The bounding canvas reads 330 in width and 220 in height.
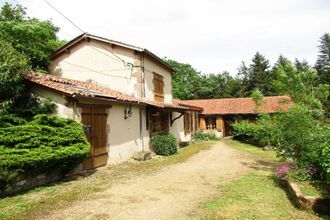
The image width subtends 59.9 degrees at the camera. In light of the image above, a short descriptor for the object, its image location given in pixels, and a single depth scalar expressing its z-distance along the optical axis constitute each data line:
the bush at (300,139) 6.92
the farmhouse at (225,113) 28.11
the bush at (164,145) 15.46
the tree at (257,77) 47.62
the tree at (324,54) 53.09
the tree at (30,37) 17.45
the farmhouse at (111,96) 10.07
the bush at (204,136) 26.09
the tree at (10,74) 8.42
